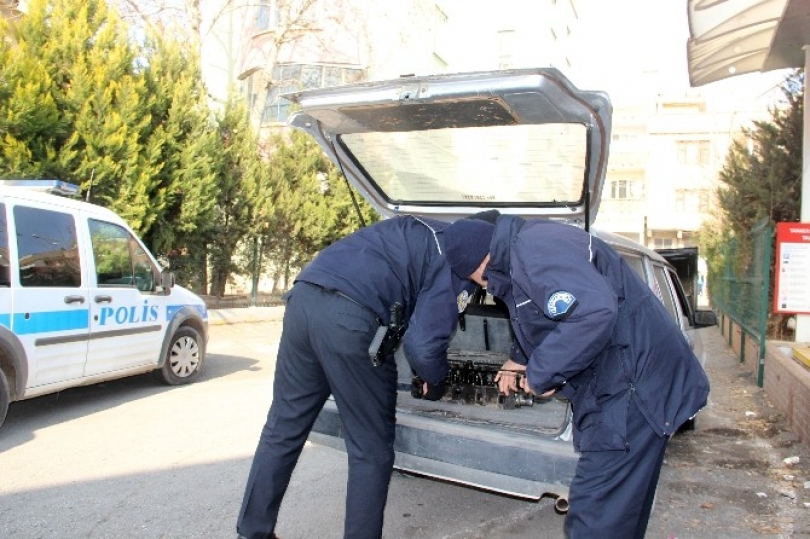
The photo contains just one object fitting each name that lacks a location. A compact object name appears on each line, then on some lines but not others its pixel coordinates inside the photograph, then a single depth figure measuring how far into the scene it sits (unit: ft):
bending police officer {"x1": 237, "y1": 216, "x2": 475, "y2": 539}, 9.18
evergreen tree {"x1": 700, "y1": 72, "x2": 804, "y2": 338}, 32.71
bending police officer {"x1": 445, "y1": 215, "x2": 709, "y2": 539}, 7.34
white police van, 16.58
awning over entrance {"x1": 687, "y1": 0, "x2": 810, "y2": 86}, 23.90
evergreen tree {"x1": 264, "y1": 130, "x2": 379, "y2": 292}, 50.80
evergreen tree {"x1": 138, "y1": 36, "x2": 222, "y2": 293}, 37.27
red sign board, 22.91
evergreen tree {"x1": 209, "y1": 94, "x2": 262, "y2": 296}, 44.34
